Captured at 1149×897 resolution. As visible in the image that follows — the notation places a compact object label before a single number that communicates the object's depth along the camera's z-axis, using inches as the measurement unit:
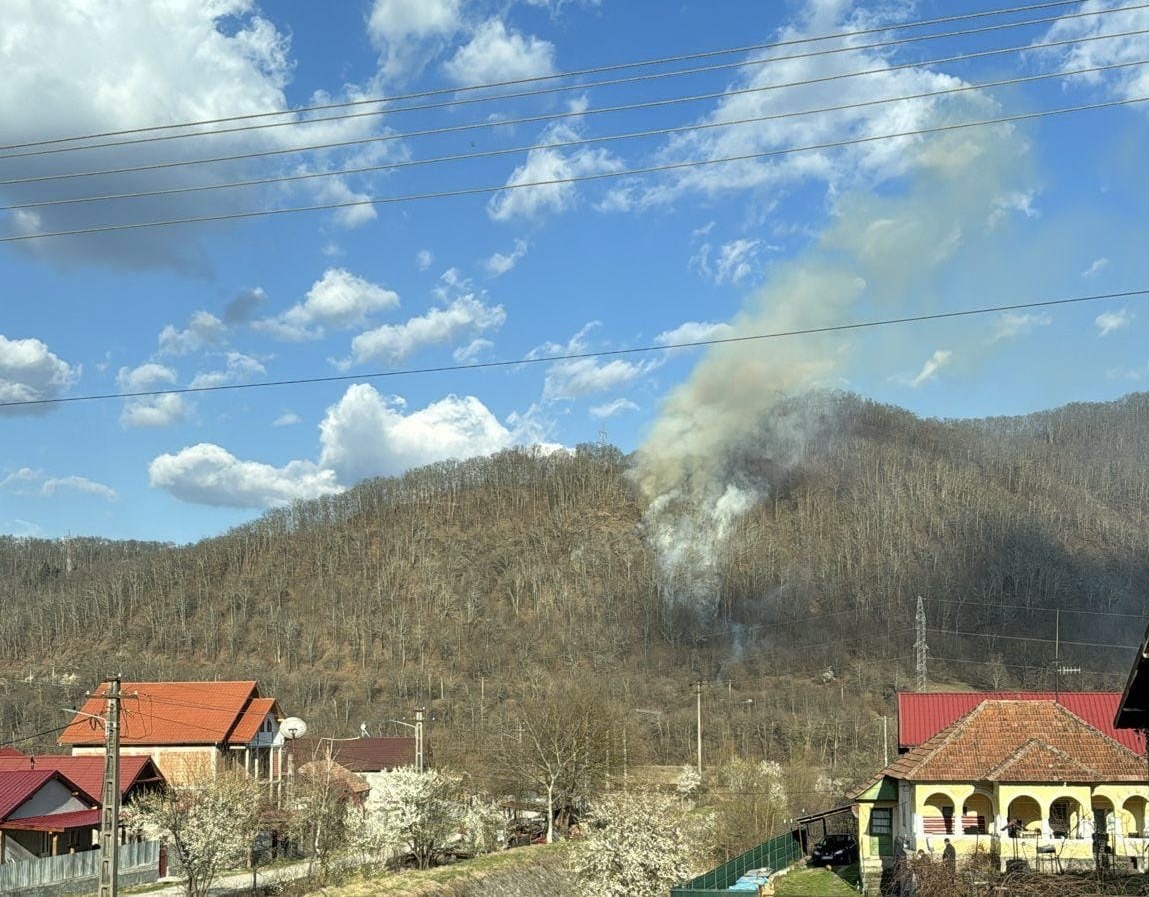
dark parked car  1851.6
